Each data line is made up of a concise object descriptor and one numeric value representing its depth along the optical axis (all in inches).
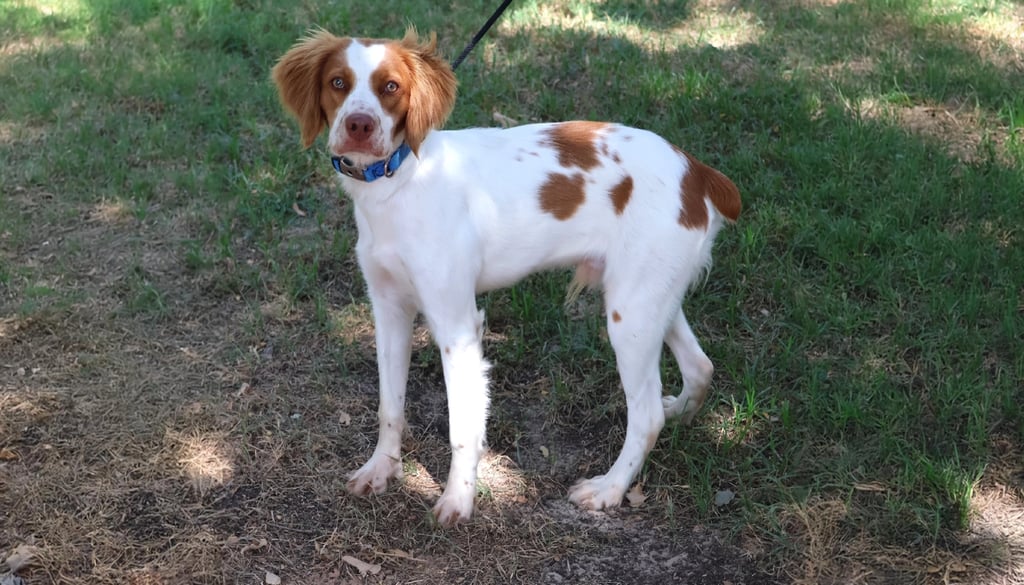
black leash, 126.7
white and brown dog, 108.8
